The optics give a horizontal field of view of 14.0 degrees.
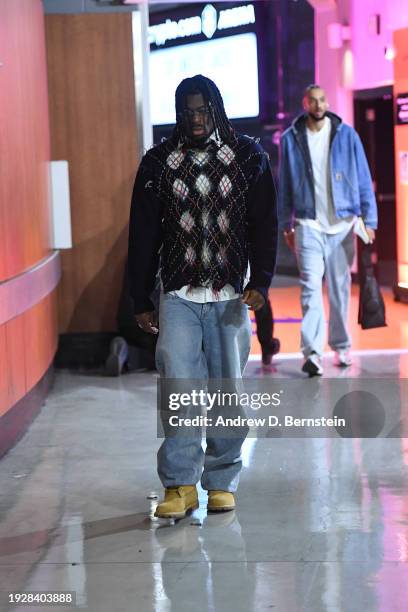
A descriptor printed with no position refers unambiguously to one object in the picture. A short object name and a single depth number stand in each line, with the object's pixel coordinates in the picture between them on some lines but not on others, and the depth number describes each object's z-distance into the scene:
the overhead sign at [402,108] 16.98
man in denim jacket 11.04
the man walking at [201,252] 6.47
